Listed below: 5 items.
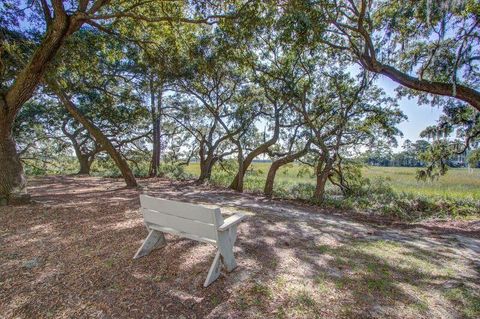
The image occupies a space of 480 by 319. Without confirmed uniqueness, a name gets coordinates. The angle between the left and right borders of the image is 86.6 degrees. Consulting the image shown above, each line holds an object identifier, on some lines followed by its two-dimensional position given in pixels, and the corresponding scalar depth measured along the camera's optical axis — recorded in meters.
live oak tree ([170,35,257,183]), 7.60
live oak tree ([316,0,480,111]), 5.12
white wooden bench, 2.34
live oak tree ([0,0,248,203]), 4.36
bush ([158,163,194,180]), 12.24
